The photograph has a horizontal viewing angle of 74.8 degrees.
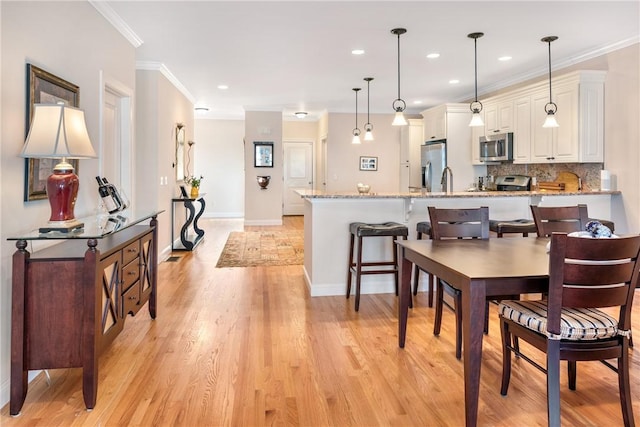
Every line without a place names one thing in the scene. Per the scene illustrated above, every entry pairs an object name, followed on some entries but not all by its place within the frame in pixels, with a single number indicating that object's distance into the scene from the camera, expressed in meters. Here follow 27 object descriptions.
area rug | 5.61
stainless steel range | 5.66
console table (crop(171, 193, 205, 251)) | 6.28
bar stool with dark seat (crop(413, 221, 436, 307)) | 3.96
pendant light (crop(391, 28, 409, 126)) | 3.96
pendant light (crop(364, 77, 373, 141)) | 5.35
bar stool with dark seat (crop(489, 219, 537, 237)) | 3.83
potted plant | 7.03
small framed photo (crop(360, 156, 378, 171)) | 9.18
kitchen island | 3.99
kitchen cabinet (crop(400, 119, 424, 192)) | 8.46
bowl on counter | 4.43
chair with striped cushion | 1.69
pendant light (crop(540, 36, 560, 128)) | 4.04
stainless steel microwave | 5.66
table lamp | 2.08
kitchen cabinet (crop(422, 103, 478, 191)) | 6.74
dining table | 1.82
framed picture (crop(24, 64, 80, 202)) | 2.29
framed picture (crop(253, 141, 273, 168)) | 9.13
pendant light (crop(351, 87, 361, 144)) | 6.33
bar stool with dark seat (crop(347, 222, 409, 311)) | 3.64
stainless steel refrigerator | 6.82
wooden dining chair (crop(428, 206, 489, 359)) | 2.98
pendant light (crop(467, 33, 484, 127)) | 4.09
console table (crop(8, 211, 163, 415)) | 2.01
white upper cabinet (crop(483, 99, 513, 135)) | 5.65
